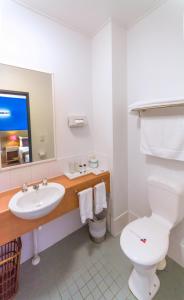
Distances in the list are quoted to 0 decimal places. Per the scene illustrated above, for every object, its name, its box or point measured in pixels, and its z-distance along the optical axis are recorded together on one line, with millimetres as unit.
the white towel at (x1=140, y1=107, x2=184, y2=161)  1282
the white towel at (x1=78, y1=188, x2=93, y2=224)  1504
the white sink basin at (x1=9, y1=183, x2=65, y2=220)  1062
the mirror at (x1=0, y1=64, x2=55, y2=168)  1341
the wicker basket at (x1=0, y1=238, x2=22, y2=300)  1188
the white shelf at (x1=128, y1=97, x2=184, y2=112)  1143
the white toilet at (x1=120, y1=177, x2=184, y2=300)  1096
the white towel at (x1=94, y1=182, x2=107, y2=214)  1613
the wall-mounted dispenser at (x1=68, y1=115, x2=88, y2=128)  1733
